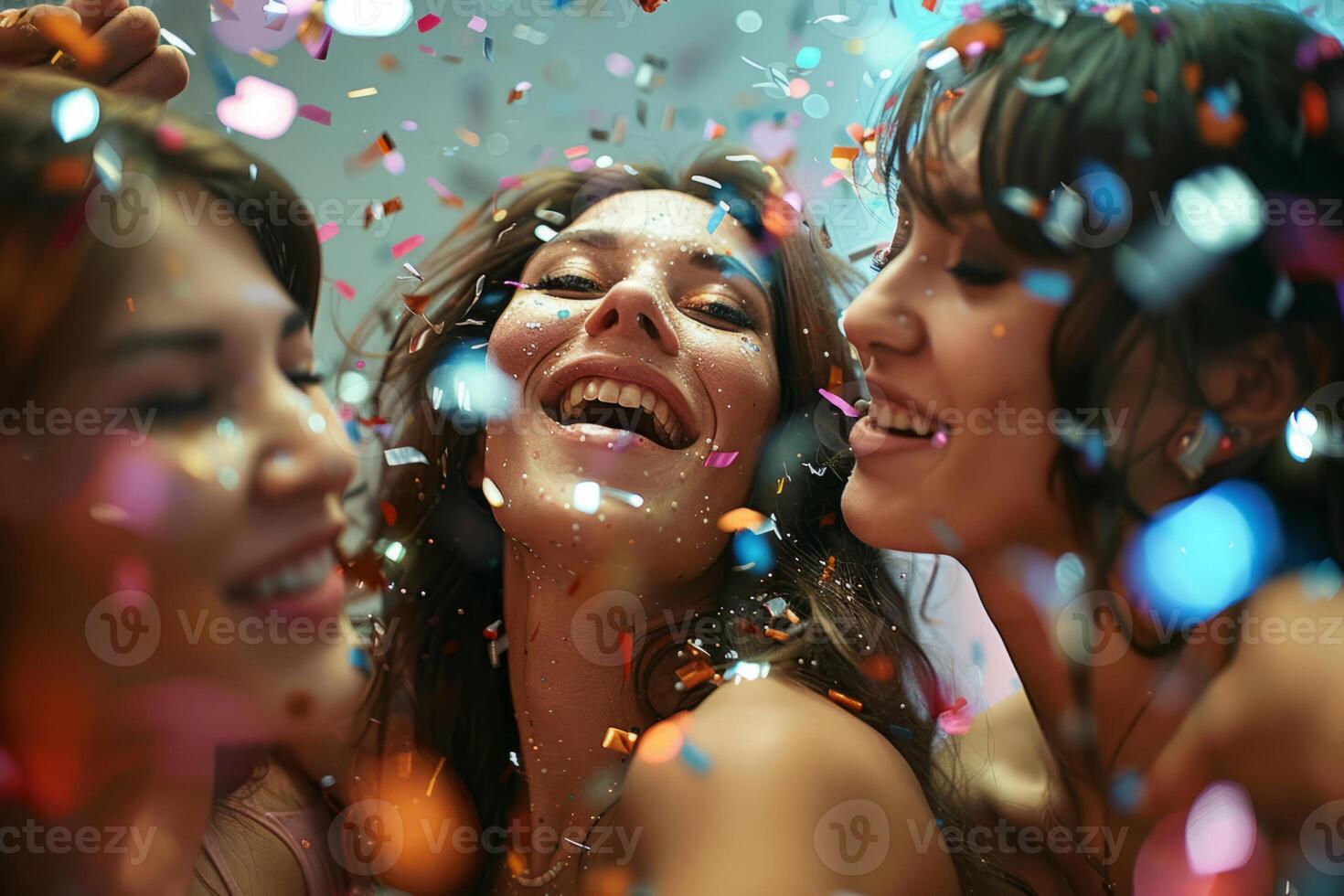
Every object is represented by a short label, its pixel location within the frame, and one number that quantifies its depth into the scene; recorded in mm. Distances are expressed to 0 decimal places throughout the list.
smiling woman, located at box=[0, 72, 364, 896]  781
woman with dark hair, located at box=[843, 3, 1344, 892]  979
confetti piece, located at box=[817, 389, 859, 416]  1359
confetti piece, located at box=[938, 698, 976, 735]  1311
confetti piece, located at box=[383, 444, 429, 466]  1464
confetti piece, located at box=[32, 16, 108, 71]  901
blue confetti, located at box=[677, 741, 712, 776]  1048
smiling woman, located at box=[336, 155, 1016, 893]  1180
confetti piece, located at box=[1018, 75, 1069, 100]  1006
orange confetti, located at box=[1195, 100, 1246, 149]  976
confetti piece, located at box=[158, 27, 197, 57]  1054
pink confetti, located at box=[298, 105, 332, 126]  1339
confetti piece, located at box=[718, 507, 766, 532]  1335
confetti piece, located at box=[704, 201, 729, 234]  1421
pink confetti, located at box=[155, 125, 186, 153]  852
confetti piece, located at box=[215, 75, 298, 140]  1598
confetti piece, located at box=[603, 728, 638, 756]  1307
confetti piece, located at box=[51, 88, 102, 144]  805
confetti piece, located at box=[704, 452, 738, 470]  1316
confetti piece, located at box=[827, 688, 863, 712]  1180
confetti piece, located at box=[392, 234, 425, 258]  1438
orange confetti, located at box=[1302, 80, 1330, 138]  986
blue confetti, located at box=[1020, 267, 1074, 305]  1006
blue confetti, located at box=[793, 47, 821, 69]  1648
